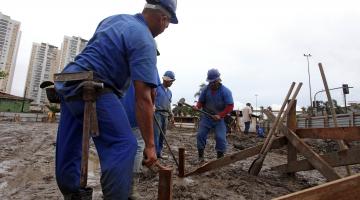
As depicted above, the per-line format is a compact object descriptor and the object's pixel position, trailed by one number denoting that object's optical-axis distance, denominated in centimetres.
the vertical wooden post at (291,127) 494
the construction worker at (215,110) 638
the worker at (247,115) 1844
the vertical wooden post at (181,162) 447
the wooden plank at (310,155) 385
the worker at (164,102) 663
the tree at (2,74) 3075
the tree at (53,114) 3612
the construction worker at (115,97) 209
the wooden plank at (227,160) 455
